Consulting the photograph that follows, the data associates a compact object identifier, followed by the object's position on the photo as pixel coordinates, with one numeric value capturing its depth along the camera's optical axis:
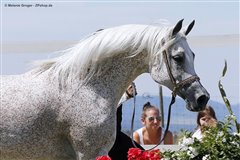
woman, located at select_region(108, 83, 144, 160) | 9.32
